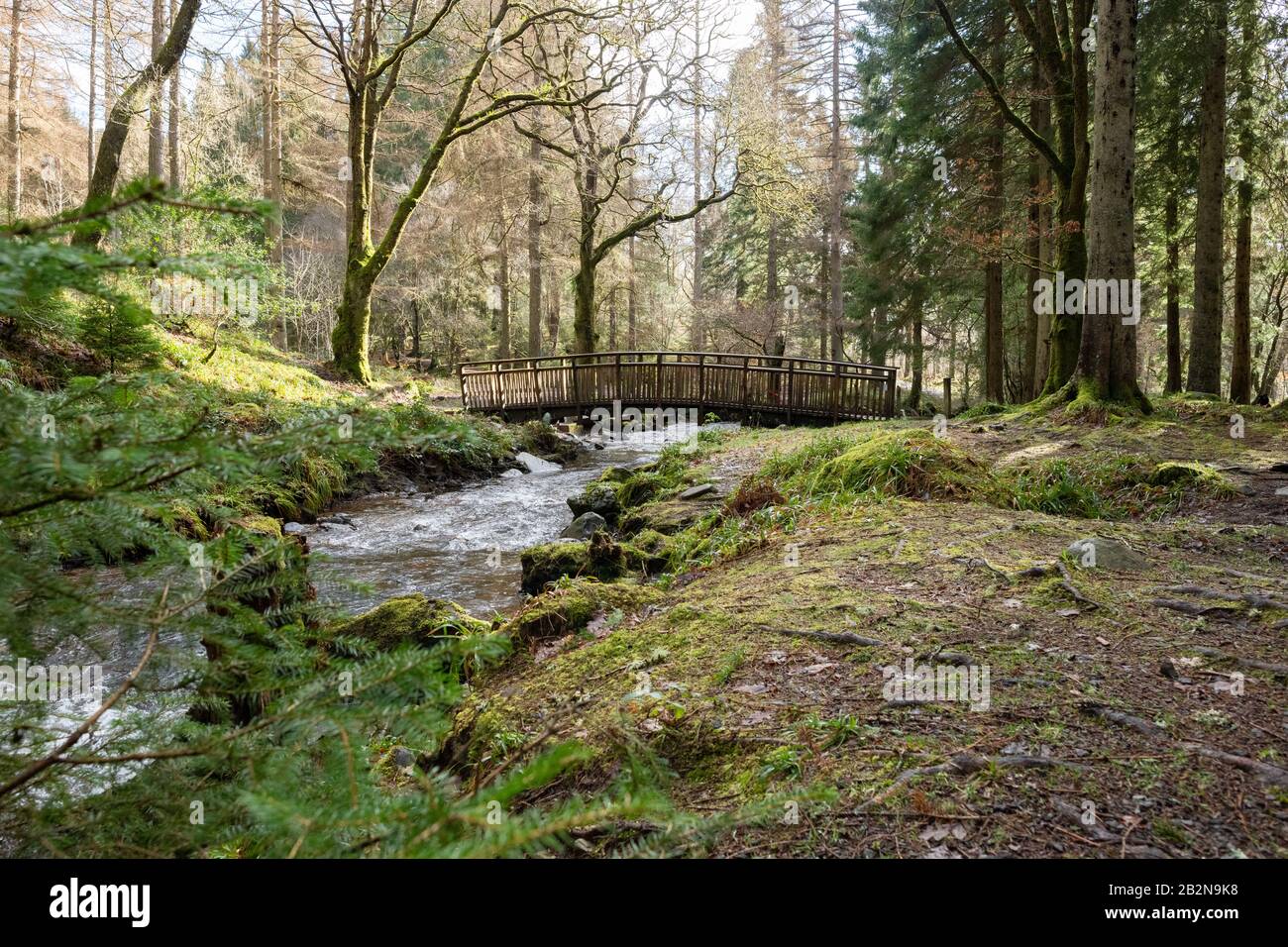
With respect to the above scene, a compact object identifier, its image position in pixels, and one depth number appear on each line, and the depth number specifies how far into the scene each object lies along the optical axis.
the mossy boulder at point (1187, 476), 5.77
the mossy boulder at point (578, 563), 5.93
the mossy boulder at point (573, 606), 4.44
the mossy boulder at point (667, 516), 7.14
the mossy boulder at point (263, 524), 5.82
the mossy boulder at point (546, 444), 15.96
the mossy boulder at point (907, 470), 5.87
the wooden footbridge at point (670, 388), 17.52
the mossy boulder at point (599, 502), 9.05
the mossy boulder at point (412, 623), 4.52
